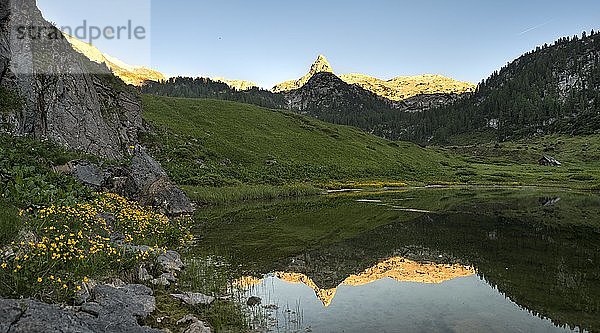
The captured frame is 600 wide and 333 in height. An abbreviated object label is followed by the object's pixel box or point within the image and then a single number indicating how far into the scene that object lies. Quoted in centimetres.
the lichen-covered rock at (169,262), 1600
